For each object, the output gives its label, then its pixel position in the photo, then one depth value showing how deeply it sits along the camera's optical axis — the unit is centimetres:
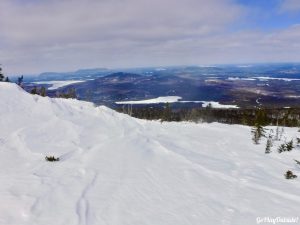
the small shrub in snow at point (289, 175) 717
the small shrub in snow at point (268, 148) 1007
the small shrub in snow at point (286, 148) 1024
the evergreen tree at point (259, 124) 1176
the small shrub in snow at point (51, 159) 640
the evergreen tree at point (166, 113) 4165
